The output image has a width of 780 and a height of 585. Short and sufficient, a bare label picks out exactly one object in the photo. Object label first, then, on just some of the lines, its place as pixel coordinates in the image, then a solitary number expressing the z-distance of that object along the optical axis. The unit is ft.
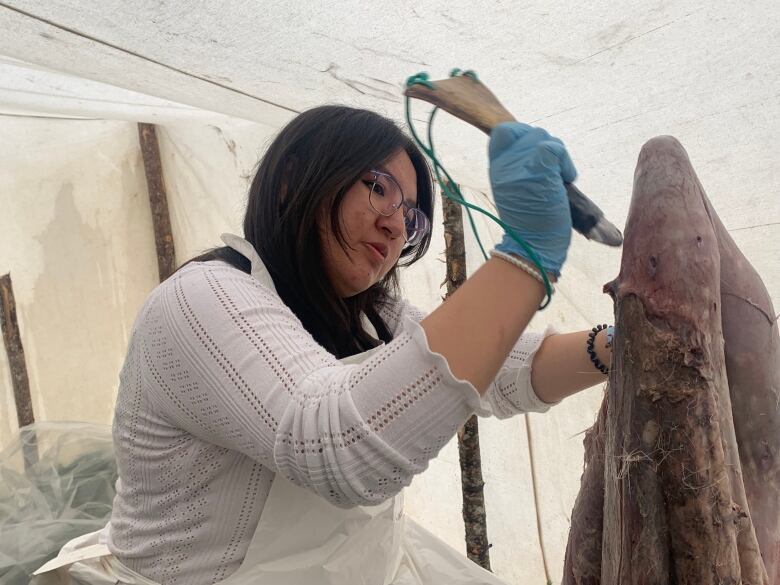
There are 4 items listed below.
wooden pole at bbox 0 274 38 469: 11.57
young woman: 2.67
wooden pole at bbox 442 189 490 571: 7.63
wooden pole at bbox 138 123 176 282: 14.47
